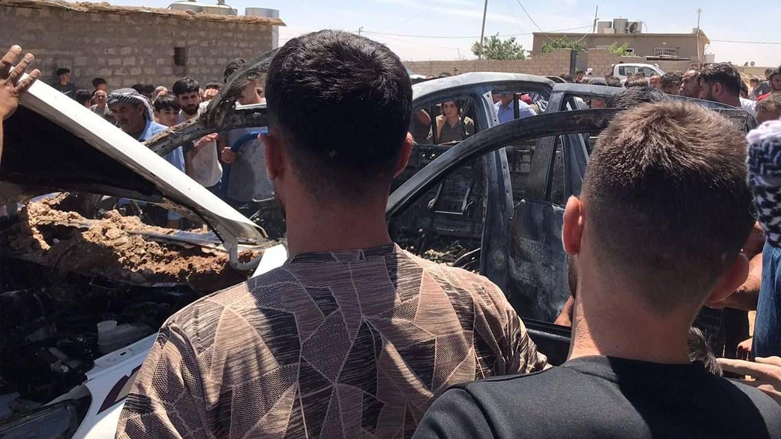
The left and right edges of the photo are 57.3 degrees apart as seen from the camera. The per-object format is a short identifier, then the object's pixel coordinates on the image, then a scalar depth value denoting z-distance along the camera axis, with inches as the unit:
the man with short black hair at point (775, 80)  303.1
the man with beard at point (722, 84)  263.4
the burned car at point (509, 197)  132.4
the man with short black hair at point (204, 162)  224.5
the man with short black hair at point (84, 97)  407.2
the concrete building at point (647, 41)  2140.7
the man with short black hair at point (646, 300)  38.2
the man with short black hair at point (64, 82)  521.0
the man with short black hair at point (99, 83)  491.8
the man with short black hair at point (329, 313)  46.6
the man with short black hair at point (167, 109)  273.6
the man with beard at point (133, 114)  229.6
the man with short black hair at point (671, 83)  378.6
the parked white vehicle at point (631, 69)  981.0
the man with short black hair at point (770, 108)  189.9
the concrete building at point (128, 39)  538.3
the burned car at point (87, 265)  96.5
